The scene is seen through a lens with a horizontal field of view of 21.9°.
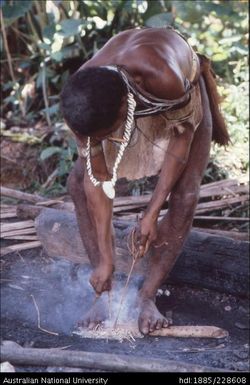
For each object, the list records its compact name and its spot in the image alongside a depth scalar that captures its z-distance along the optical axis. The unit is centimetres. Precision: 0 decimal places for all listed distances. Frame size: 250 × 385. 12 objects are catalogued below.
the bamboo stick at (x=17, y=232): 466
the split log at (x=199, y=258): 394
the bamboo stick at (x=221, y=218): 469
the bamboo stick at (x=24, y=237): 464
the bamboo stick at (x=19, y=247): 459
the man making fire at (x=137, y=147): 266
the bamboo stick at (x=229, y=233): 443
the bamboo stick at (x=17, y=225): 466
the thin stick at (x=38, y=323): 360
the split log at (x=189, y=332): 354
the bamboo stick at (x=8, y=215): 485
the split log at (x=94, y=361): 266
